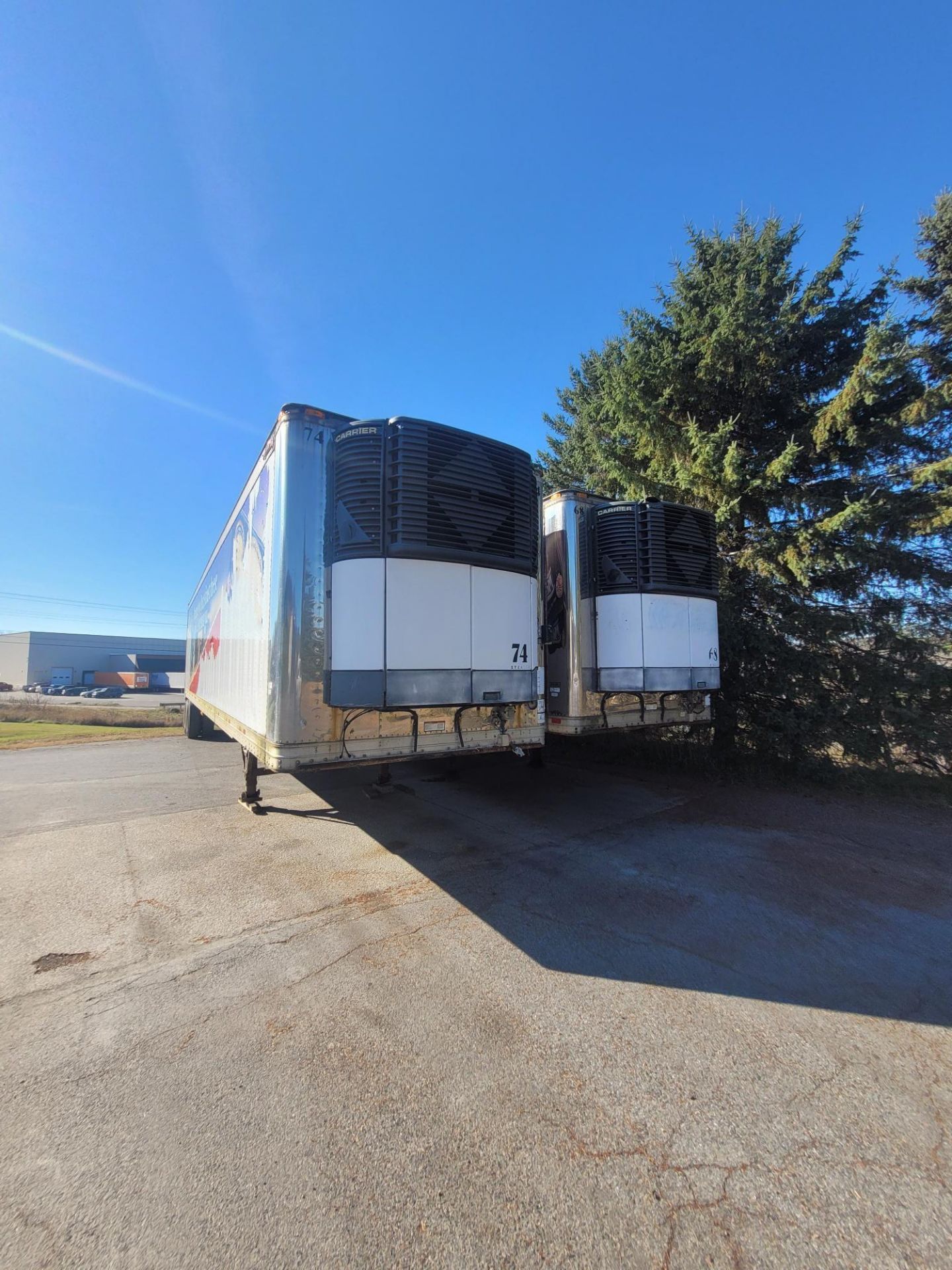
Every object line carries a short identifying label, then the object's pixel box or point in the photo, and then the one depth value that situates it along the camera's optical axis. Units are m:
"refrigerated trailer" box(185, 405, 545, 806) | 3.80
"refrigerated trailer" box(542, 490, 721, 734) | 5.71
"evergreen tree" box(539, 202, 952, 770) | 7.16
